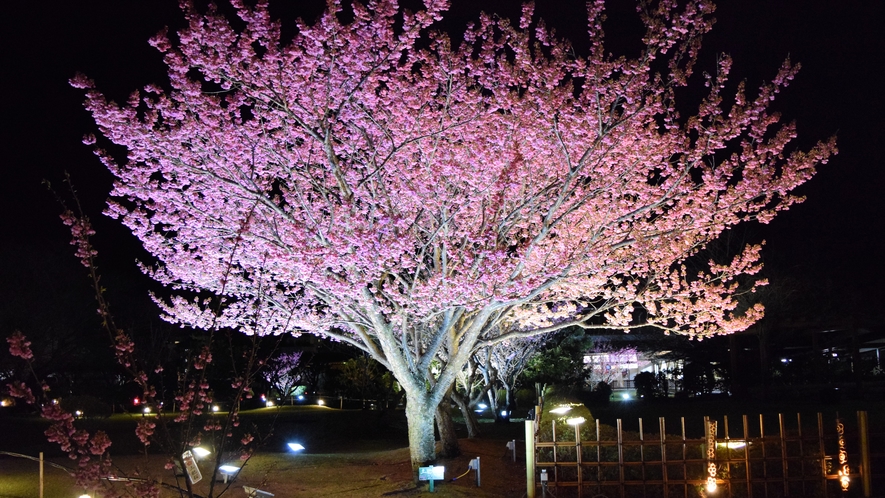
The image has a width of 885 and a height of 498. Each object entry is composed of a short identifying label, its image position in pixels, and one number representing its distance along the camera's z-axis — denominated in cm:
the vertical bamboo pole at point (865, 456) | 1026
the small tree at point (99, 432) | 459
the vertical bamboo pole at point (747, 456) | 990
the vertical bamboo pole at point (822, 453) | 1014
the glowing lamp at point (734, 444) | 1001
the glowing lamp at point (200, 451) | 1145
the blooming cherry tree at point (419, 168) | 1122
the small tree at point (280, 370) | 4081
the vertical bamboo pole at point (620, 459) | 987
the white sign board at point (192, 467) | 844
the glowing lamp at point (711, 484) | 973
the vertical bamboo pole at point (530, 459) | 959
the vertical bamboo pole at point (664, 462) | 985
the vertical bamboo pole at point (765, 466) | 1012
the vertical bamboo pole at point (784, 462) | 1011
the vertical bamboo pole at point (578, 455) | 973
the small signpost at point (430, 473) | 1070
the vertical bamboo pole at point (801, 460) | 1022
